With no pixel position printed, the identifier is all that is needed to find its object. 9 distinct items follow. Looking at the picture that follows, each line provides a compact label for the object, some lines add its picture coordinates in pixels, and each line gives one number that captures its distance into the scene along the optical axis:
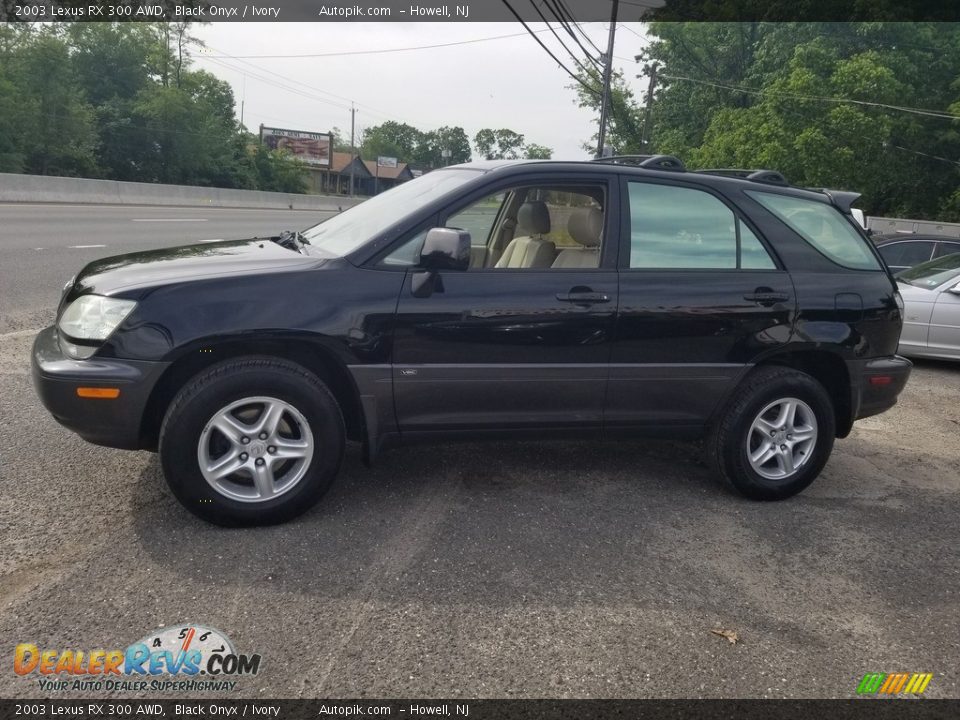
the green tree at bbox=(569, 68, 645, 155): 48.69
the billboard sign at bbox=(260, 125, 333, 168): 89.75
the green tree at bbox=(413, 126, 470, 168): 119.38
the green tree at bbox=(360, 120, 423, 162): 134.62
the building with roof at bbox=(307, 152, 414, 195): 95.00
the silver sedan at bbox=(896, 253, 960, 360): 8.24
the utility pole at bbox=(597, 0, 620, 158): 23.78
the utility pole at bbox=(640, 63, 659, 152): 42.16
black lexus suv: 3.39
